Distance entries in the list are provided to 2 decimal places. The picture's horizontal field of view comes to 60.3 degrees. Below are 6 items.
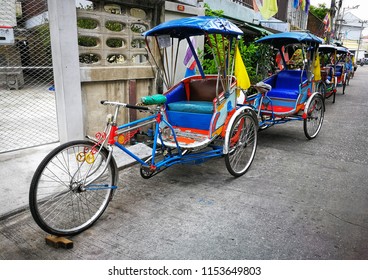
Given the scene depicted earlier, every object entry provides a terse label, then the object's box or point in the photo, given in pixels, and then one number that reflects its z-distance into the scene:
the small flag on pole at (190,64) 6.19
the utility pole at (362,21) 62.64
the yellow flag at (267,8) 9.79
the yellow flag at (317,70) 7.43
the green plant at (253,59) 7.19
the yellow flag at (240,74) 5.12
